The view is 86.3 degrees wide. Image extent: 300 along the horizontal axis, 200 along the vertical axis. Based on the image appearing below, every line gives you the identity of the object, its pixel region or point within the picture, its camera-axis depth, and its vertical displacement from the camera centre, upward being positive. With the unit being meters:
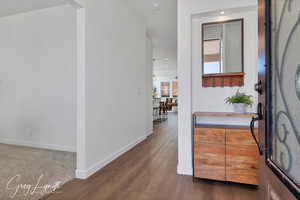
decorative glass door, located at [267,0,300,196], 0.49 +0.02
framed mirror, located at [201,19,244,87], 2.20 +0.64
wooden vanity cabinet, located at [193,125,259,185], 1.88 -0.68
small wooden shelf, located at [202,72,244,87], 2.20 +0.27
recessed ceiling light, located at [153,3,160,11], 3.18 +1.88
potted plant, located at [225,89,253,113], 2.02 -0.04
